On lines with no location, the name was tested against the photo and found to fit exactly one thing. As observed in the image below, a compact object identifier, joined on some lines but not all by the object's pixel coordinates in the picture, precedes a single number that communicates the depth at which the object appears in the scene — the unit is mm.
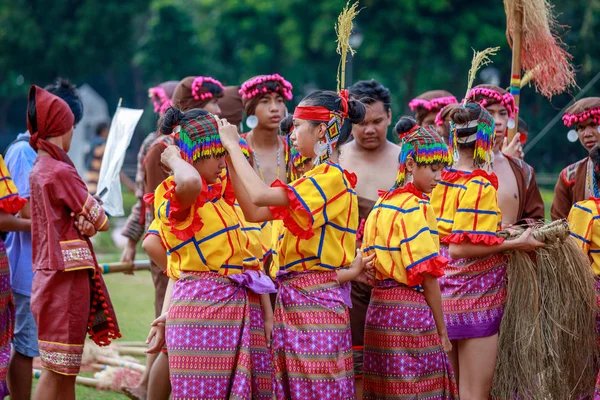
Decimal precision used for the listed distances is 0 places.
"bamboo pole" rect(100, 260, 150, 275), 13172
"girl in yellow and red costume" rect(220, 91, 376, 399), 8117
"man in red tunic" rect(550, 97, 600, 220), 11484
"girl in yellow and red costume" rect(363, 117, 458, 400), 8789
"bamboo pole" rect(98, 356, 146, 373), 13836
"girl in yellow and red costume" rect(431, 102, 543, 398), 9898
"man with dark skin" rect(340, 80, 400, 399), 11195
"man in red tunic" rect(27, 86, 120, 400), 9750
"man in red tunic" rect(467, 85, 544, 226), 11055
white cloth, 12422
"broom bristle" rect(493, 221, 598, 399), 10133
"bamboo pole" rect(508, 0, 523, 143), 12242
